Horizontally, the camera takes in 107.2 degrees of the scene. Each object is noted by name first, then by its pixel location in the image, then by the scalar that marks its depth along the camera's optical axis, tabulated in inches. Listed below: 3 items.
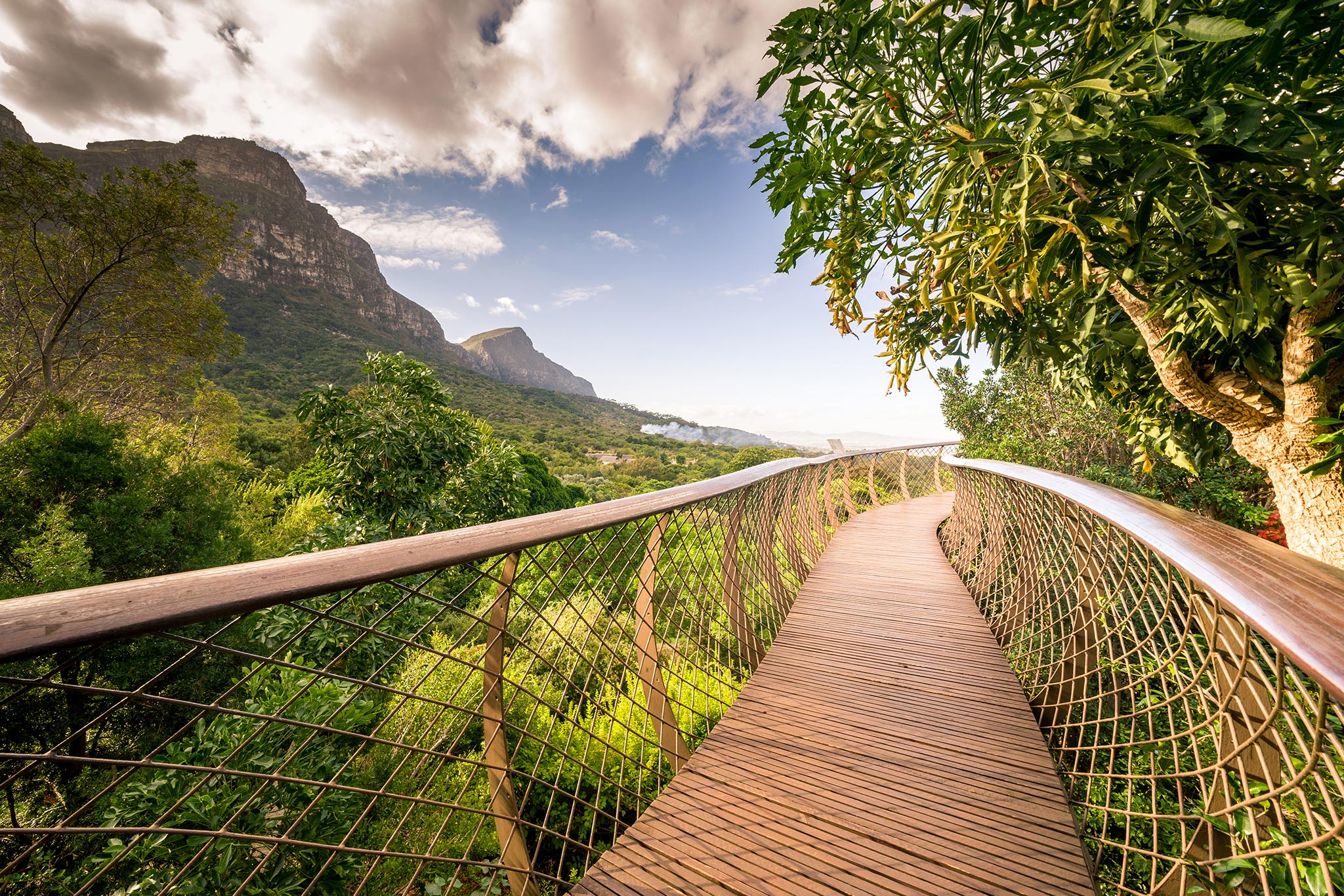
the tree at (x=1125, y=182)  59.1
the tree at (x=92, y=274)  336.2
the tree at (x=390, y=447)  261.0
